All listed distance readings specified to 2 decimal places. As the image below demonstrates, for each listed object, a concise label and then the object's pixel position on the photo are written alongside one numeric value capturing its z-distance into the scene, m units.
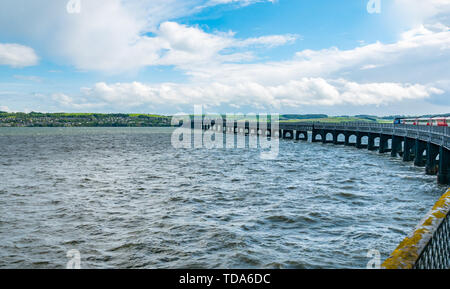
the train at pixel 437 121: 44.86
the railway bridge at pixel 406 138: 28.84
